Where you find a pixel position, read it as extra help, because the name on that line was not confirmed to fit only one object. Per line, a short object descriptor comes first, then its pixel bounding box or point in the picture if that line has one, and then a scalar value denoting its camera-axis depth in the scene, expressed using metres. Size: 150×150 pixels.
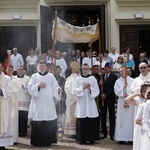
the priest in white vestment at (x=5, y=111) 10.50
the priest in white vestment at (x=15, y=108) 11.38
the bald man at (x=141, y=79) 10.32
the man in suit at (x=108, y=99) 12.12
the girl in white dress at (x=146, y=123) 7.26
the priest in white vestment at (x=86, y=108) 11.41
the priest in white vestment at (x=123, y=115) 11.60
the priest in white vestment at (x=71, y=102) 12.45
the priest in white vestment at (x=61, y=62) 16.64
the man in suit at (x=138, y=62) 16.55
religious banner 12.82
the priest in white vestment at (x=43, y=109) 11.08
